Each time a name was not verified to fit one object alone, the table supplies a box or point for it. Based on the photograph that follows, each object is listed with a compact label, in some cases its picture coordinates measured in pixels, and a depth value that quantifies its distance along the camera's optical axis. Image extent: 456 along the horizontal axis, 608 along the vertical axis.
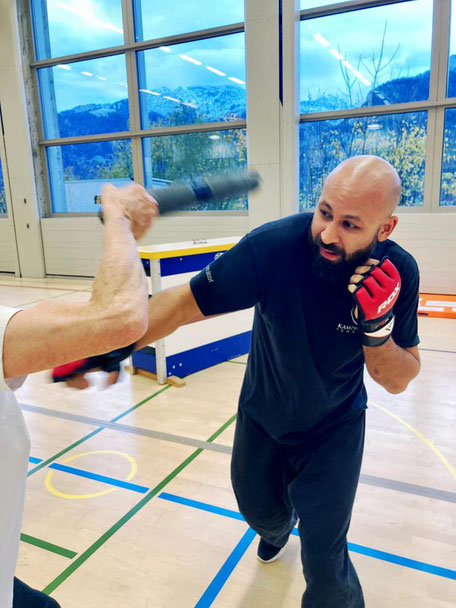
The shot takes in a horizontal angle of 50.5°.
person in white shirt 0.93
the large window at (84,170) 8.94
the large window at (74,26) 8.53
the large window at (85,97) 8.72
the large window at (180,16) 7.67
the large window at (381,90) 6.63
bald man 1.61
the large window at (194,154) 7.93
